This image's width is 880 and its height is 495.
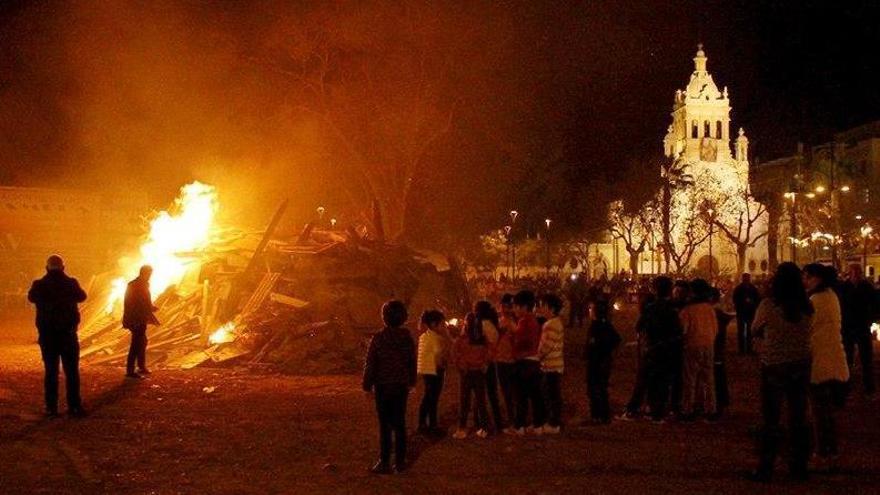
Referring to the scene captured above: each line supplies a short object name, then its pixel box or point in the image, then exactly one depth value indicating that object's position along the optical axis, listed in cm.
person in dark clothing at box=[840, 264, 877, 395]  1262
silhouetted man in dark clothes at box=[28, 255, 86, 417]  1052
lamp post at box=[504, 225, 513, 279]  5965
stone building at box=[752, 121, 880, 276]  5088
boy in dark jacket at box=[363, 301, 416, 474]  772
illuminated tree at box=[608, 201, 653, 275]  6168
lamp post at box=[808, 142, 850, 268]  4628
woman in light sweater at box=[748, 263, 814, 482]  744
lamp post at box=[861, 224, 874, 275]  4190
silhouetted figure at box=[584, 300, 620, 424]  1012
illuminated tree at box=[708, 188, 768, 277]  5631
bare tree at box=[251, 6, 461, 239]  2806
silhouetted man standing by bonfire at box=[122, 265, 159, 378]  1406
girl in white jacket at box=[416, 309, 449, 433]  938
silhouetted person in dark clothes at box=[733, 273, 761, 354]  1806
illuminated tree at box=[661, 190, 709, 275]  5794
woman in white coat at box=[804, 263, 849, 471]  788
